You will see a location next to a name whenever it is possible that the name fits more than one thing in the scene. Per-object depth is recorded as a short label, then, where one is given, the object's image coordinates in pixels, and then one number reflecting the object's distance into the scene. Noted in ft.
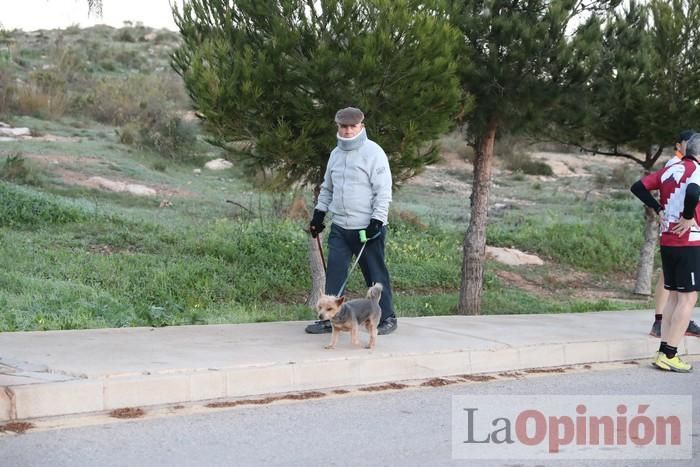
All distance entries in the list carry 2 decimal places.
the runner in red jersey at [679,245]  27.17
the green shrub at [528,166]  125.70
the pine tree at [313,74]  33.96
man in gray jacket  27.37
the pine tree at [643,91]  41.19
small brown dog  24.49
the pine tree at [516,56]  38.37
